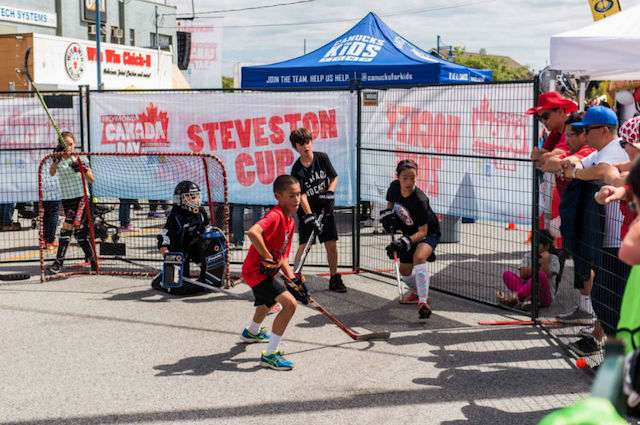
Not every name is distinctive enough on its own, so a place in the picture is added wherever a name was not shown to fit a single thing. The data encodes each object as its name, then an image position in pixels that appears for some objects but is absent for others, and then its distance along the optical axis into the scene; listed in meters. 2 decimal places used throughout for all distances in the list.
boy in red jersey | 5.64
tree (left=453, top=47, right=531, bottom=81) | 71.24
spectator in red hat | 6.42
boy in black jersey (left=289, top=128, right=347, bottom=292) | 8.11
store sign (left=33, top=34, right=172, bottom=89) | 26.95
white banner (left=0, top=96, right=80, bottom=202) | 10.02
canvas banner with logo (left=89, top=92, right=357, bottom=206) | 9.18
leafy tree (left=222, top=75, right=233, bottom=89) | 91.47
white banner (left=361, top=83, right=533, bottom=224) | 7.15
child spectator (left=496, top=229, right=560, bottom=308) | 7.11
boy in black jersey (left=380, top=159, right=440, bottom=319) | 7.22
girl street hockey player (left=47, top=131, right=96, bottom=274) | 9.04
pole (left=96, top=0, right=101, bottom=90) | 28.28
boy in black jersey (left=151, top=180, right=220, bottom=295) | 8.26
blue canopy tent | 13.79
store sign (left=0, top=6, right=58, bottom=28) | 38.06
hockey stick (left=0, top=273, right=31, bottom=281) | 8.83
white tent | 5.88
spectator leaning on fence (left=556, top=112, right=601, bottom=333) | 5.75
